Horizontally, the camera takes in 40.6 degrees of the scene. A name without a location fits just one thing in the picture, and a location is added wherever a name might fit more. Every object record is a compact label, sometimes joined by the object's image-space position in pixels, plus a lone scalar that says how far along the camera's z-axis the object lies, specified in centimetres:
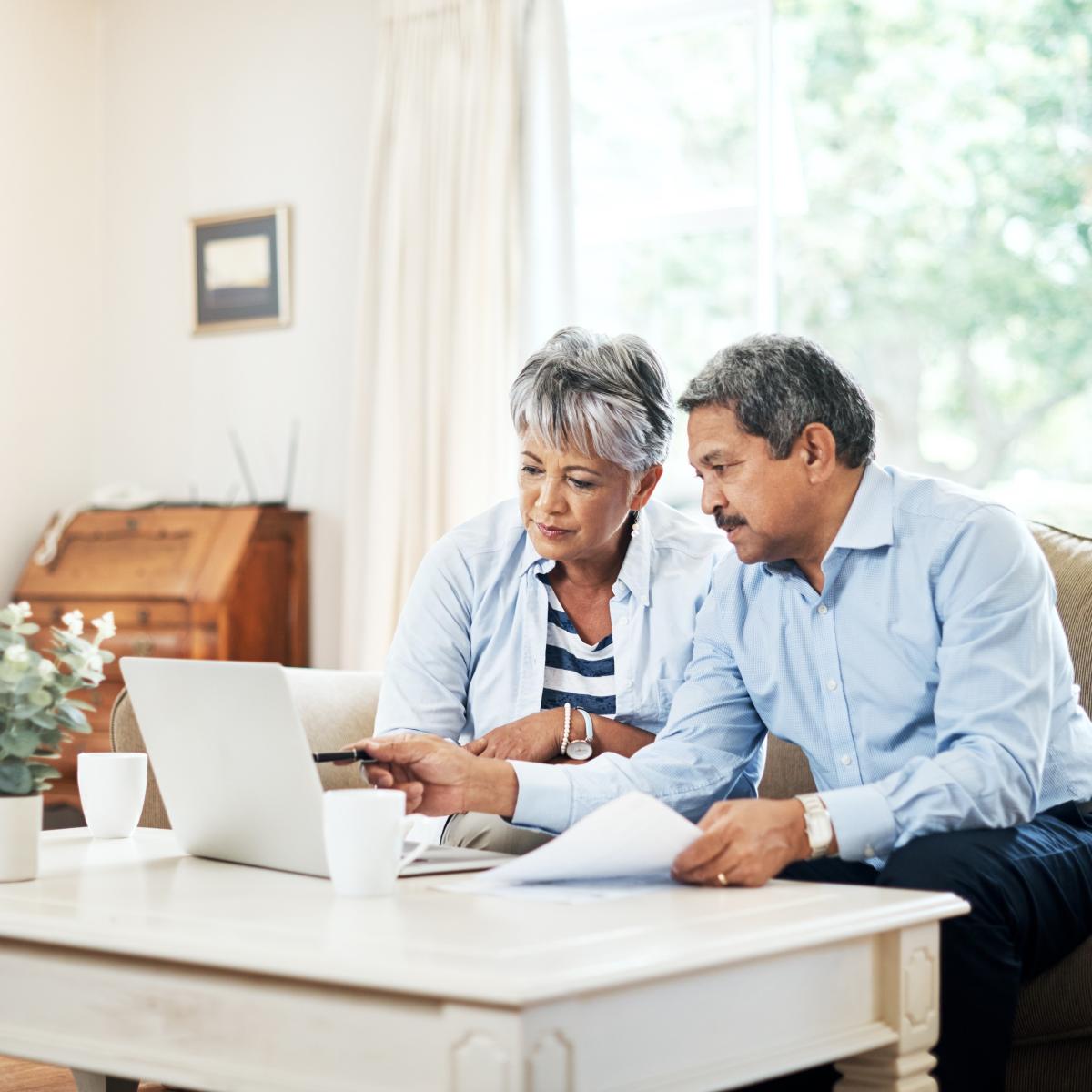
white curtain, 381
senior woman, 198
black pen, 143
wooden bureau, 375
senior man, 147
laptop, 135
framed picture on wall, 429
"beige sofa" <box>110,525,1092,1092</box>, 167
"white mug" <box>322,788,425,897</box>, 127
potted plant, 140
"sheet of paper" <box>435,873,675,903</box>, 127
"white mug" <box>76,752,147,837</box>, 171
